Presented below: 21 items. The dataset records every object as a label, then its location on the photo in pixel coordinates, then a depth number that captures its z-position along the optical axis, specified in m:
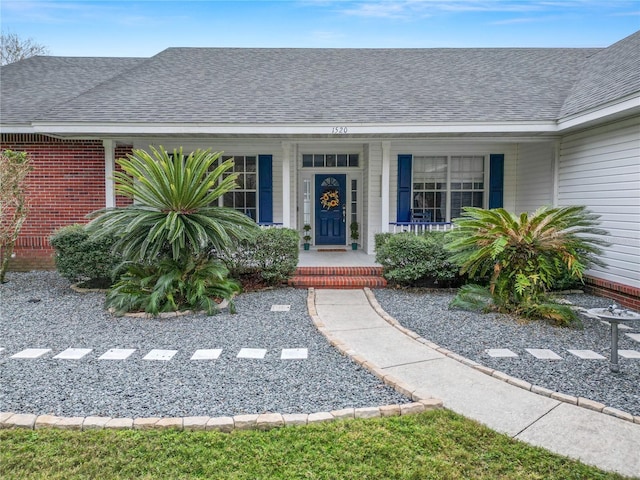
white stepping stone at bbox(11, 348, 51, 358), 4.17
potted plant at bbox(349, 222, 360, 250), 10.87
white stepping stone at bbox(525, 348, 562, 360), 4.21
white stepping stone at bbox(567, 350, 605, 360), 4.21
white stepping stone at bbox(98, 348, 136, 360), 4.14
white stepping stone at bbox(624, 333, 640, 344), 4.88
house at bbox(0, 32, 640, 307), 7.39
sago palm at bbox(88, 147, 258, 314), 5.72
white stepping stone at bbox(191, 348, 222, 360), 4.16
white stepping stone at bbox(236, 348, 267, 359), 4.20
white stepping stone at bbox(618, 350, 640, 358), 4.29
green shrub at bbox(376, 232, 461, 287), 7.05
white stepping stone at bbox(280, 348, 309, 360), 4.16
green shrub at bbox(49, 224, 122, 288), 7.06
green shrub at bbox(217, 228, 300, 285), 7.11
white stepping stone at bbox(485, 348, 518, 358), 4.24
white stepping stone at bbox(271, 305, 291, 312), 5.98
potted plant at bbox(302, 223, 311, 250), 10.64
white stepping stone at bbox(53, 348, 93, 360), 4.14
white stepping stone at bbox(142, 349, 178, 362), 4.14
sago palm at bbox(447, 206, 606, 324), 5.34
